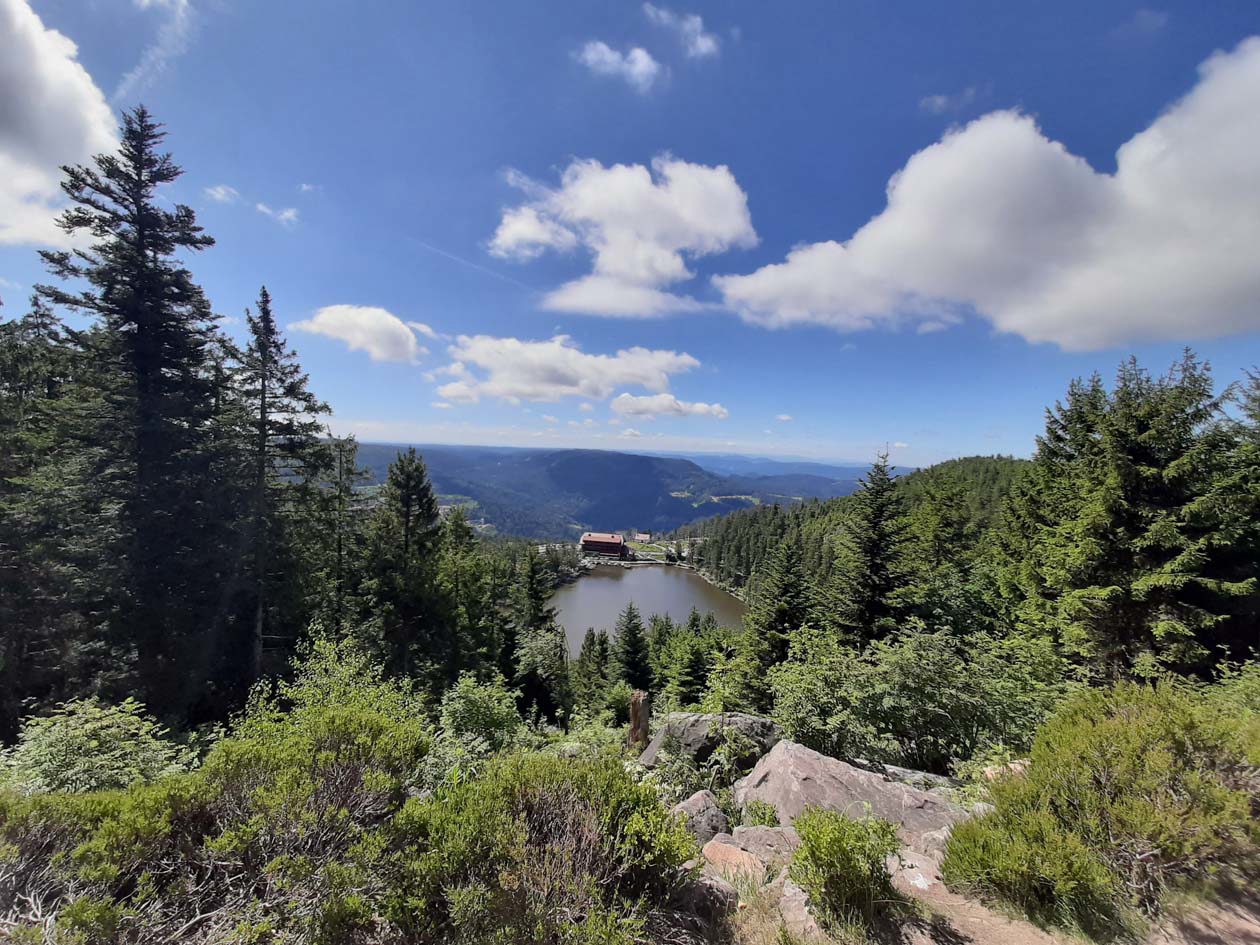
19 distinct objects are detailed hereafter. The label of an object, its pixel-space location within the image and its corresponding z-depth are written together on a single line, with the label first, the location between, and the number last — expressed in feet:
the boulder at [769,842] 14.94
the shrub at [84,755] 17.69
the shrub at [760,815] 18.54
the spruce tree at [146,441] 39.55
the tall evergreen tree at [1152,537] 33.71
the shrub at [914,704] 24.68
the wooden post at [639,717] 29.55
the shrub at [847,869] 11.25
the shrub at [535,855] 9.69
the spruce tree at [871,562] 45.37
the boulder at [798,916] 10.81
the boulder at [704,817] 17.88
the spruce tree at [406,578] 57.06
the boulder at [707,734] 25.11
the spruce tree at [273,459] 48.03
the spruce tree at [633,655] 84.69
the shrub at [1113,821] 11.19
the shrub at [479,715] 29.94
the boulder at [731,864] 13.62
